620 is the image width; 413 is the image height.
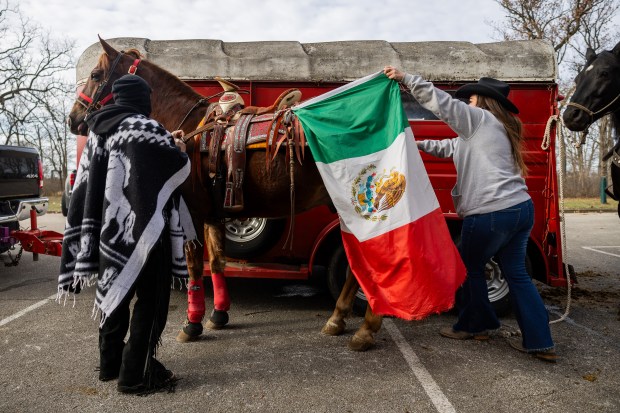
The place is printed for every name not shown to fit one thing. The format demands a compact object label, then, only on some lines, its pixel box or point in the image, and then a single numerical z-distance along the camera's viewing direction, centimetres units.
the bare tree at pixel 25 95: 2758
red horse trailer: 391
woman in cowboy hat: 294
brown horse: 321
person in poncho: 238
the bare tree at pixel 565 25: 1783
